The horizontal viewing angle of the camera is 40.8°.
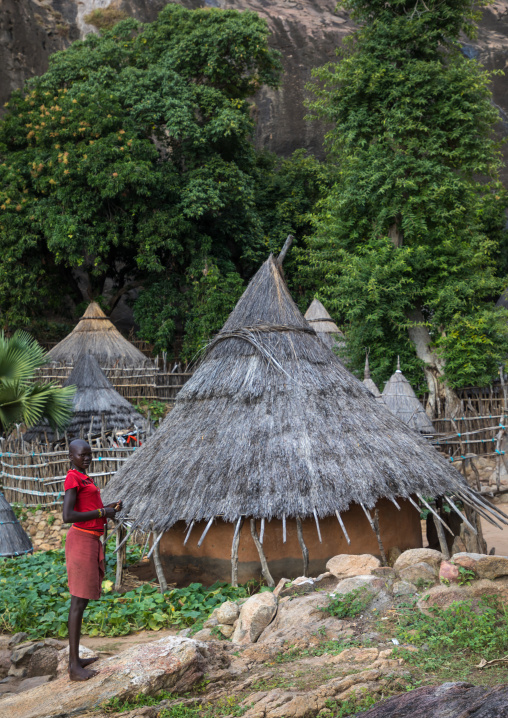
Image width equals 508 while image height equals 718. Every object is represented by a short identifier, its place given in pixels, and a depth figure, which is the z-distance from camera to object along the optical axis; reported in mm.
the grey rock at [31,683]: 4957
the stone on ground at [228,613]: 5777
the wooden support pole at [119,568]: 7968
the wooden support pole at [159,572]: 7441
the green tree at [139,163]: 21031
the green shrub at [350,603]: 5262
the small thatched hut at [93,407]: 14391
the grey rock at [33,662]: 5332
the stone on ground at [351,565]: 6263
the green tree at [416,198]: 16641
